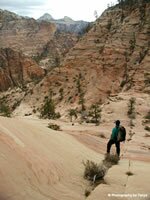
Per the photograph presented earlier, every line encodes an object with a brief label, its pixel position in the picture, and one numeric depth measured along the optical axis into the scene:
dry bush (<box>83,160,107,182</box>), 3.82
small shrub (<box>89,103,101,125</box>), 11.90
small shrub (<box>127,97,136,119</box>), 12.66
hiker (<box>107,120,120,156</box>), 5.38
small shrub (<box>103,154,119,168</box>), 4.89
